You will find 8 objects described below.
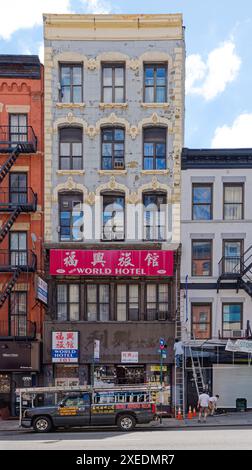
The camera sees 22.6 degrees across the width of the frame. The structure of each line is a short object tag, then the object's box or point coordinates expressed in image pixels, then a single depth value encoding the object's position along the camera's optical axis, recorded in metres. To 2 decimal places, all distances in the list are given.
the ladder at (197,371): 30.01
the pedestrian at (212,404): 28.84
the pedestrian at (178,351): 29.80
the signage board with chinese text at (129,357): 30.62
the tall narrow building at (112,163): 31.39
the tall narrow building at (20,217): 30.48
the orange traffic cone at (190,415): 29.18
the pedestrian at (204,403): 27.23
